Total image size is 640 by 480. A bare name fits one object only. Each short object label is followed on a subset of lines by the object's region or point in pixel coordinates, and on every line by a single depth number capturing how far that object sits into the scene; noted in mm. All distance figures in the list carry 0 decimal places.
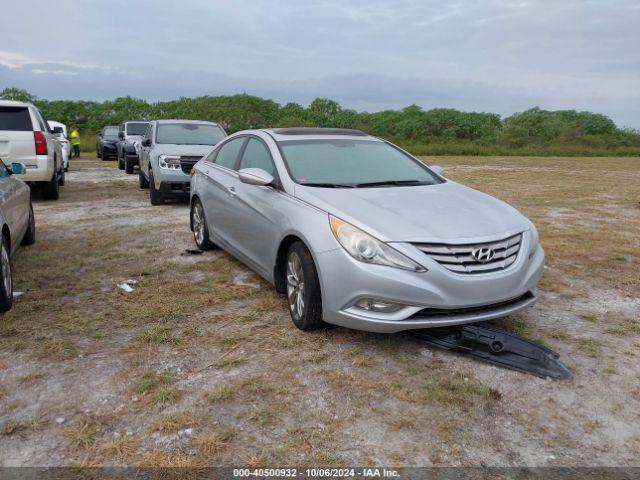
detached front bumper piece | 3736
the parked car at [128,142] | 17688
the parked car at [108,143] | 24234
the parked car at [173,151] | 10203
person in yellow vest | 26556
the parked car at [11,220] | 4688
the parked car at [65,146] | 17552
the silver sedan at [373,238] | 3727
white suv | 9992
